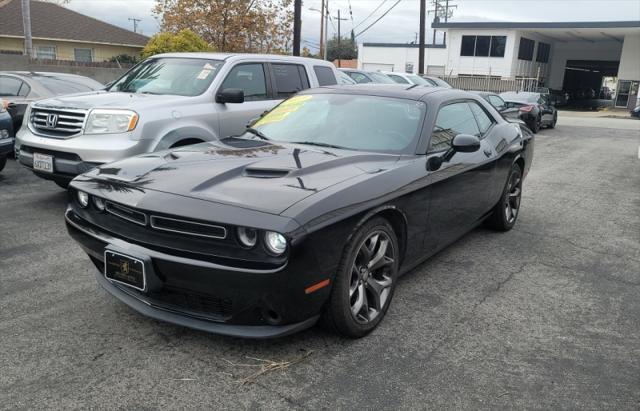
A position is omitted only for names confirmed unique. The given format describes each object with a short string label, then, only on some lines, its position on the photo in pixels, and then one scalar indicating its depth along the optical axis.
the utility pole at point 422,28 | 27.59
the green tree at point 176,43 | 21.64
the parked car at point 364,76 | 14.52
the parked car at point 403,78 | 16.27
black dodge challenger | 2.85
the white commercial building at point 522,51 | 40.78
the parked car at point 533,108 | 17.64
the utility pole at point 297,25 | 18.77
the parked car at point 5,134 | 7.24
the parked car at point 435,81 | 17.80
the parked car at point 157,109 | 5.75
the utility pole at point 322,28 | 35.12
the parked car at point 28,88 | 8.95
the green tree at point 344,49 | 80.81
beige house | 28.12
